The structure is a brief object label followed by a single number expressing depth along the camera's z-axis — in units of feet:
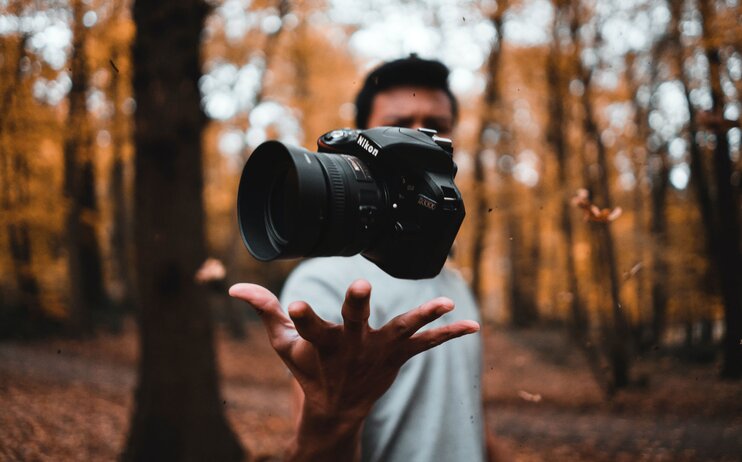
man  2.54
